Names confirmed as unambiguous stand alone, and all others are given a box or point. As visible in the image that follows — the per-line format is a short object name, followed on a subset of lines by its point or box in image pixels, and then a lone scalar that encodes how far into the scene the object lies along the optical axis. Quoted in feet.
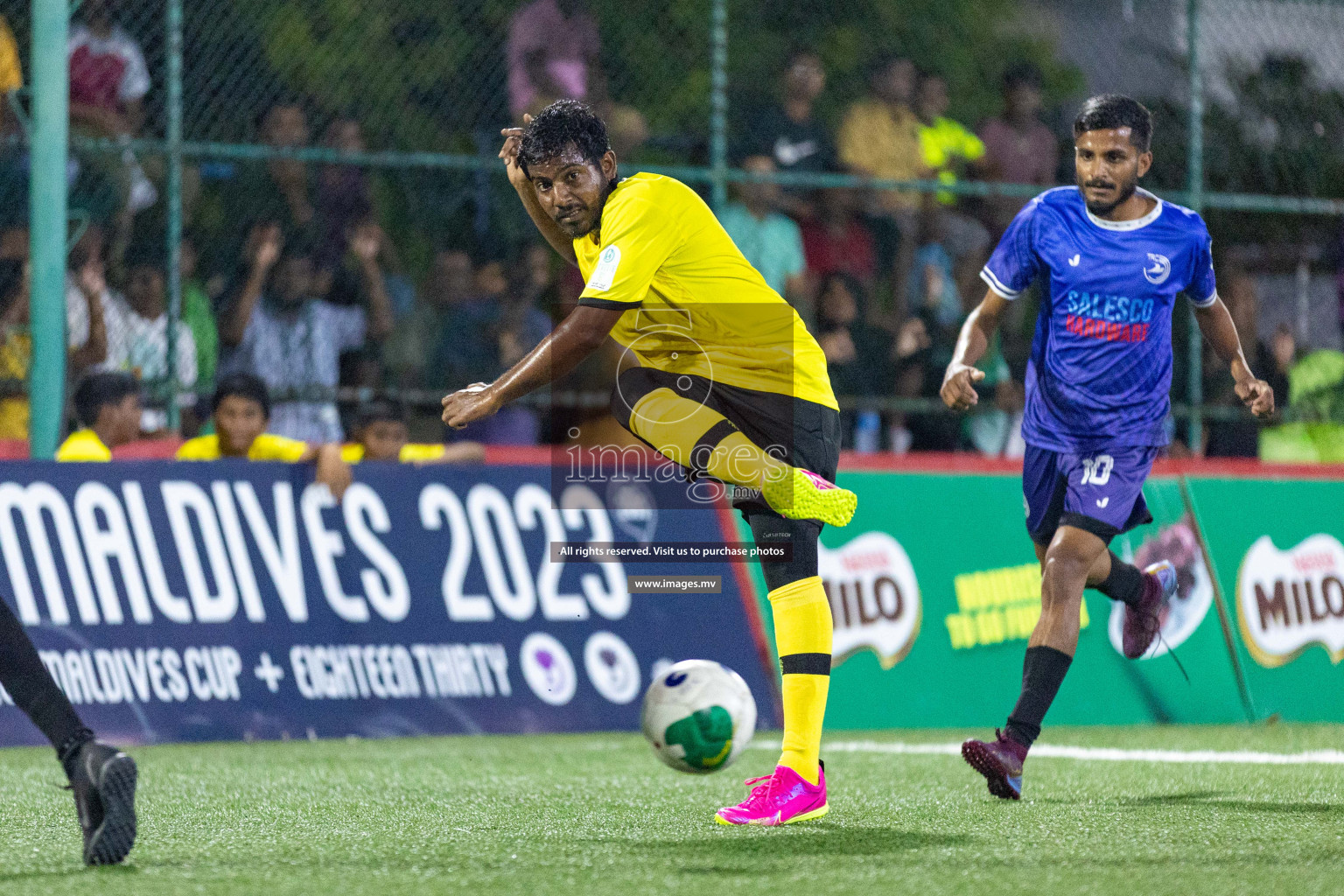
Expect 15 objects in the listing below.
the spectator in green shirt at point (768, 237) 64.64
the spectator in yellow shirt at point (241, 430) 53.93
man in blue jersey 38.78
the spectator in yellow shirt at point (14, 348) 56.59
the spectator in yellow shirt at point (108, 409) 53.98
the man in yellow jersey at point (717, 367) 32.94
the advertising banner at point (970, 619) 56.80
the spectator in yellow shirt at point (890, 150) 69.87
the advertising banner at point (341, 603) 49.65
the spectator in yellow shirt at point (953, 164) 70.64
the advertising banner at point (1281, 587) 60.29
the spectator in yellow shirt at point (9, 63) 57.16
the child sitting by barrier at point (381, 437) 58.03
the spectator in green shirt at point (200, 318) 58.80
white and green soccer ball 32.94
